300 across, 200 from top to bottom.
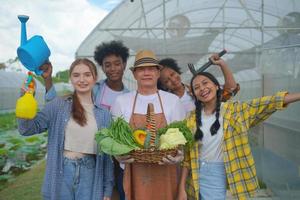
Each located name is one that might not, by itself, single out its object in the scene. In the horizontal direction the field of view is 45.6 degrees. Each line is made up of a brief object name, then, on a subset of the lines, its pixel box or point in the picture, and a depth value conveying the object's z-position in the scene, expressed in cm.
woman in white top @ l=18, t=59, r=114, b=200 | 229
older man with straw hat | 237
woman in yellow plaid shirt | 236
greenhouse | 400
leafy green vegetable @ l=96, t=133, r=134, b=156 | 205
